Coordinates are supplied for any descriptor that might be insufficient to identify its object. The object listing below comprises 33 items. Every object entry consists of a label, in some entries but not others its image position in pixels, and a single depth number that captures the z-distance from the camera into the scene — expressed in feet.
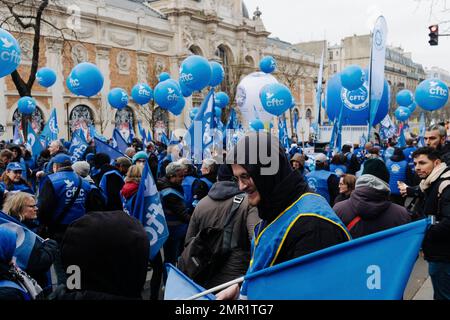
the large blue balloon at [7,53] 17.79
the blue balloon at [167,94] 42.45
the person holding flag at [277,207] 6.50
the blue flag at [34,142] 37.68
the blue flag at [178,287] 6.98
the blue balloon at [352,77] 46.91
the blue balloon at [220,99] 59.67
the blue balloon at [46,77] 50.62
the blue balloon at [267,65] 59.62
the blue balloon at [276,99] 46.73
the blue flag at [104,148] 27.78
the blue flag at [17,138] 44.26
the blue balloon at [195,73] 36.81
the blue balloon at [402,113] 70.90
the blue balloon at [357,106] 55.36
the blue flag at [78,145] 34.71
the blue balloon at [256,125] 51.24
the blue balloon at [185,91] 43.62
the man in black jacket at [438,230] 11.46
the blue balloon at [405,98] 67.21
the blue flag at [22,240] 10.58
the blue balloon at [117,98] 55.42
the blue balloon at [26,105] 46.96
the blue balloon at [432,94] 41.55
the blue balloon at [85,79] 37.55
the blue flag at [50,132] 42.98
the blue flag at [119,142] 35.91
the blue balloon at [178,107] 48.09
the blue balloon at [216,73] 44.85
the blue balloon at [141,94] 52.60
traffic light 36.56
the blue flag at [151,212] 15.24
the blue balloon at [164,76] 55.93
